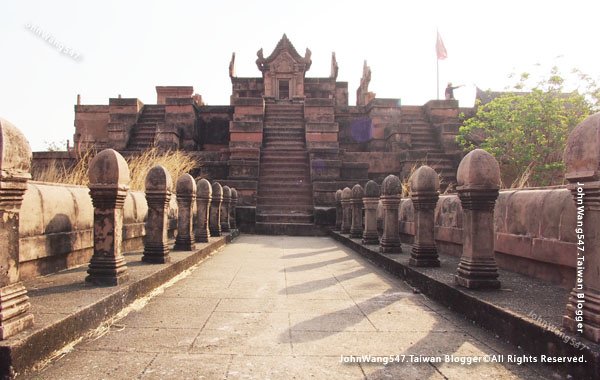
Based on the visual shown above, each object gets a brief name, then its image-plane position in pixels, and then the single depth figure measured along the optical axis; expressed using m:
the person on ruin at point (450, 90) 29.67
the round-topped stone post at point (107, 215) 3.72
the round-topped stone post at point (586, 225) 2.32
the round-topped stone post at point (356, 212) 9.27
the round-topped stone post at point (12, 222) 2.34
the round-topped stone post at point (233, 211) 12.22
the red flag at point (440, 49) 31.77
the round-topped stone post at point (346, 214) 10.63
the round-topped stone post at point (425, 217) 4.97
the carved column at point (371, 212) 7.82
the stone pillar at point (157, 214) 5.05
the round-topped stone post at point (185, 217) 6.48
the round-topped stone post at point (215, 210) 9.37
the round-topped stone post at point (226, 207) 10.92
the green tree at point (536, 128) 13.19
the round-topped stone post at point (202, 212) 7.89
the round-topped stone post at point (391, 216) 6.37
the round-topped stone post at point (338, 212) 11.95
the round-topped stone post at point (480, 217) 3.65
